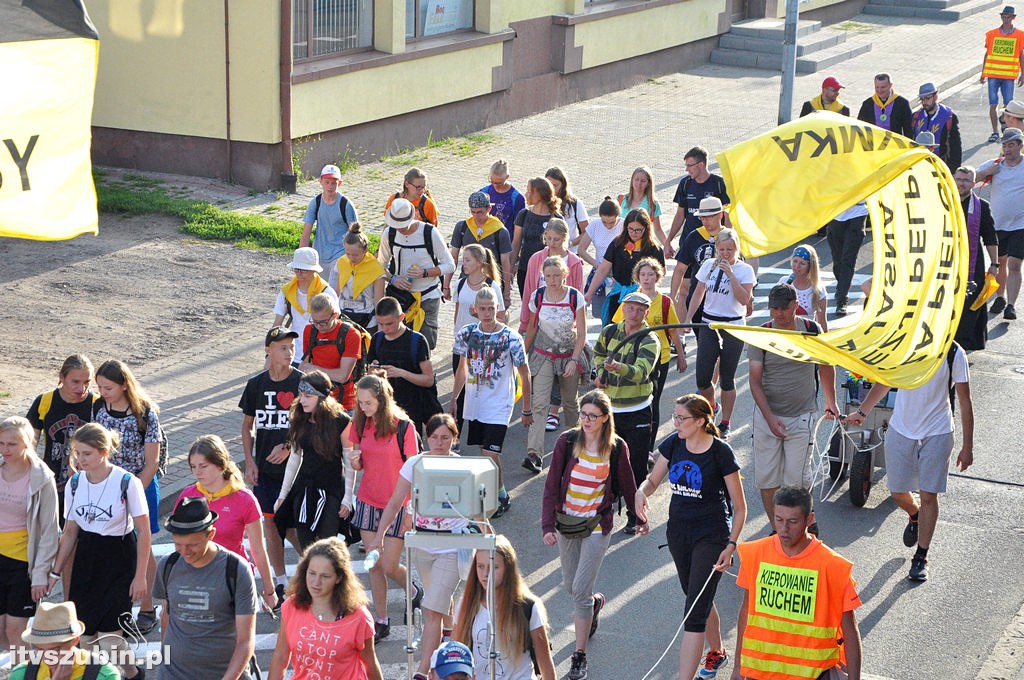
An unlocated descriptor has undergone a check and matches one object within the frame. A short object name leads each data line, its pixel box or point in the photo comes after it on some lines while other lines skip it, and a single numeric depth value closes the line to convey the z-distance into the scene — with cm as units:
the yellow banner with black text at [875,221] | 1109
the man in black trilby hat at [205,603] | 1154
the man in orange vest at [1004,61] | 4408
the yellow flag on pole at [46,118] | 878
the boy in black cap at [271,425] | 1536
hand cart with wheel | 1856
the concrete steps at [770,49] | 5445
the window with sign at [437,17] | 3935
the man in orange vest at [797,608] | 1179
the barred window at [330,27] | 3499
